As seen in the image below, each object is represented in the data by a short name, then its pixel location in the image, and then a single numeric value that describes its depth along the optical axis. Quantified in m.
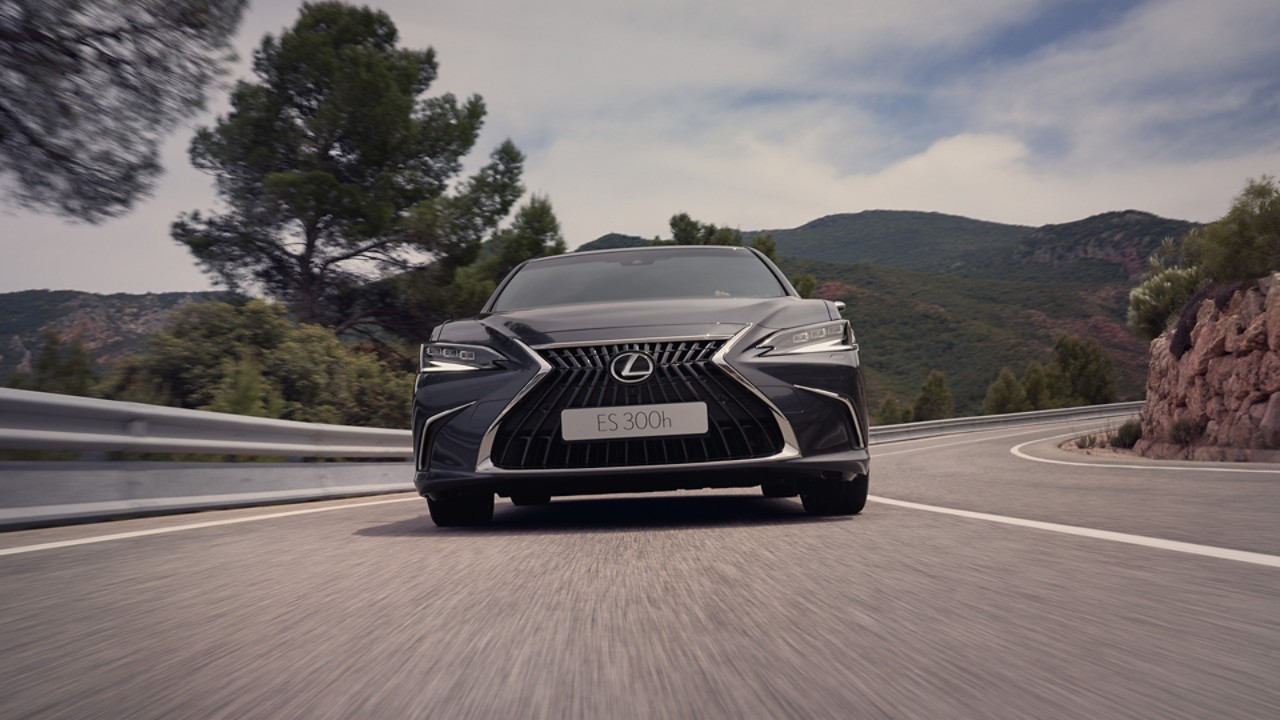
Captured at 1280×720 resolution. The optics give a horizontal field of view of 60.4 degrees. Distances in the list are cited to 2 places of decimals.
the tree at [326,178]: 26.31
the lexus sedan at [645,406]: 5.14
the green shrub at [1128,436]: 25.17
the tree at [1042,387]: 71.94
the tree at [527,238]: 30.73
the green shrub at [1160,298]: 29.48
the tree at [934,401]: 72.38
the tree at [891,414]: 69.75
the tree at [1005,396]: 70.94
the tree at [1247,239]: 19.69
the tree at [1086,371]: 73.38
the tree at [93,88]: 12.38
